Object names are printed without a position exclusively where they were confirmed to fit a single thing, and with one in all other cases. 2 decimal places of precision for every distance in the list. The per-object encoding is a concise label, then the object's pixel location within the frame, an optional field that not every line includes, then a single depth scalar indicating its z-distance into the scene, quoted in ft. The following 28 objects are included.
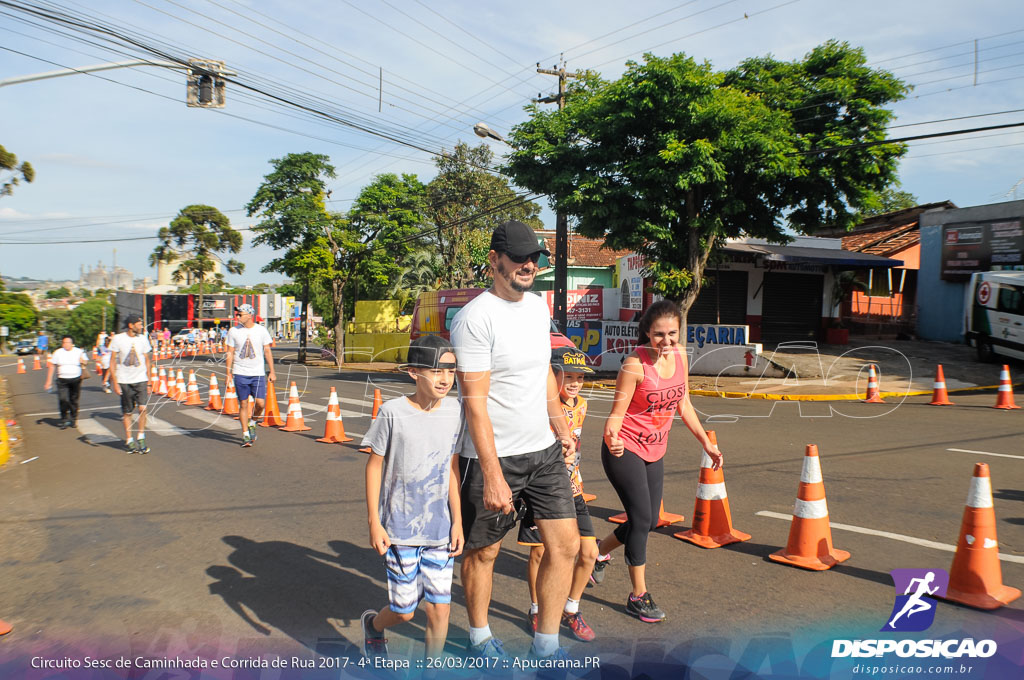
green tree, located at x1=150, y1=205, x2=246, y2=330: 168.45
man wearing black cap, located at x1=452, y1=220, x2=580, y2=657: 10.00
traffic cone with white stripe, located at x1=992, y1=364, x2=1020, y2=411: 41.88
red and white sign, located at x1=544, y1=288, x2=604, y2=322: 90.22
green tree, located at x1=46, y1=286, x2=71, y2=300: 419.33
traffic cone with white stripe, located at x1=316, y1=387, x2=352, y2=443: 33.47
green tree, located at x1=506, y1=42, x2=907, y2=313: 53.62
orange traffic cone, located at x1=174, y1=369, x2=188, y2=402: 55.10
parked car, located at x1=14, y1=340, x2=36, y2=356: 195.31
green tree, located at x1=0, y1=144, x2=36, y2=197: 105.09
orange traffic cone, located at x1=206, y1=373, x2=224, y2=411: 46.93
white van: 60.23
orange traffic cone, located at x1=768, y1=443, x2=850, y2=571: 15.42
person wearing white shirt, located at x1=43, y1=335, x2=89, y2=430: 41.32
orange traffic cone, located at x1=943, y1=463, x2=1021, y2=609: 13.05
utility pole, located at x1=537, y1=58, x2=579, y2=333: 68.74
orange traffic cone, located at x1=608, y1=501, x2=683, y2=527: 18.86
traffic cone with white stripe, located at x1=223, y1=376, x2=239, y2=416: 43.78
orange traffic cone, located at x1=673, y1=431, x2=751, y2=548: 17.01
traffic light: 43.09
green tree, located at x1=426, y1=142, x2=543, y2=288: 118.42
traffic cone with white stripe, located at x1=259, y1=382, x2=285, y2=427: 38.81
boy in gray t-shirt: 10.14
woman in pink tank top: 12.83
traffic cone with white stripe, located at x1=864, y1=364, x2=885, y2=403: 48.28
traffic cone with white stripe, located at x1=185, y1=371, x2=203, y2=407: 52.42
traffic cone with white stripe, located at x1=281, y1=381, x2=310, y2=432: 37.09
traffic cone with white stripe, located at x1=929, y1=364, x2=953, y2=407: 44.52
